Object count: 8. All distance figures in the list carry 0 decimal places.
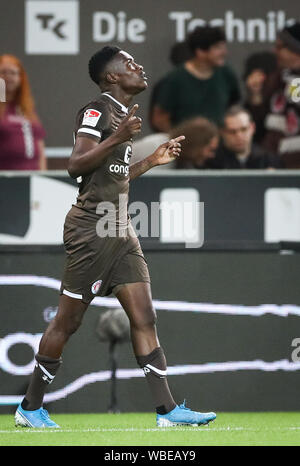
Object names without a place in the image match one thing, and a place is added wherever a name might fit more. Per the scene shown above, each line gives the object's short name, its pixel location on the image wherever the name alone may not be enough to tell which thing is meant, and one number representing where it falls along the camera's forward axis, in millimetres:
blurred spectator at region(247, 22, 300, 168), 21156
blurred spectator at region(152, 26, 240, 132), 20844
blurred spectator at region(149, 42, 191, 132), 21234
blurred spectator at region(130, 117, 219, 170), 18906
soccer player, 12430
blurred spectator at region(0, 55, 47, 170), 19297
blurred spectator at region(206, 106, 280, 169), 19359
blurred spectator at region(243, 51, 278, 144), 21484
